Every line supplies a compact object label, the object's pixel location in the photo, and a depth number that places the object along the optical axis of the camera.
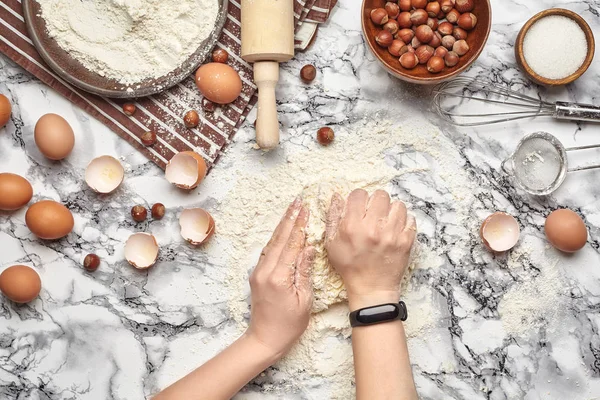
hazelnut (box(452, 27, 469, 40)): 1.38
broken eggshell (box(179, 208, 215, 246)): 1.42
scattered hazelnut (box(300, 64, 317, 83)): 1.44
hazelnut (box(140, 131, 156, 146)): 1.43
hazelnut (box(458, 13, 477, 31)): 1.37
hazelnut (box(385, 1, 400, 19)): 1.39
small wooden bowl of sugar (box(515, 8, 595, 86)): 1.40
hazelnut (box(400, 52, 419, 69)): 1.37
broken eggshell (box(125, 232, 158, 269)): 1.43
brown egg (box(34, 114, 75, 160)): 1.38
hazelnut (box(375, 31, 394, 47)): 1.38
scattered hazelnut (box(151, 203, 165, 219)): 1.44
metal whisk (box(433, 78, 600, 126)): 1.46
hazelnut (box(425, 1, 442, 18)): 1.38
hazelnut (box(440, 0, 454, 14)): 1.38
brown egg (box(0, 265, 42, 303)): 1.38
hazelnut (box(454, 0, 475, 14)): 1.38
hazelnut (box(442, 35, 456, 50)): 1.38
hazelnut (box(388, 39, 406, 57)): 1.38
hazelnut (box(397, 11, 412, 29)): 1.38
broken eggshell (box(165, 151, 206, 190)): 1.41
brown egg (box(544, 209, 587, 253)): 1.39
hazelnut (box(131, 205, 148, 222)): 1.44
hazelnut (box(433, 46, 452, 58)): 1.37
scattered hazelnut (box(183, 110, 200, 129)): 1.43
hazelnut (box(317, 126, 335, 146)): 1.43
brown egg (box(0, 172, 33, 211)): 1.38
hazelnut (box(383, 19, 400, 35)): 1.38
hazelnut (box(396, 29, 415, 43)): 1.38
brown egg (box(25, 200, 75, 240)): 1.38
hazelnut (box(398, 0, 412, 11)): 1.39
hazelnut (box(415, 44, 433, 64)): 1.37
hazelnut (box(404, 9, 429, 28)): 1.38
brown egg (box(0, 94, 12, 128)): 1.39
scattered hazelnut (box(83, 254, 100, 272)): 1.43
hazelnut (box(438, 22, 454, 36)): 1.38
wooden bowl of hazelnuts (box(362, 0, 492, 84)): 1.37
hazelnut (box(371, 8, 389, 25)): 1.38
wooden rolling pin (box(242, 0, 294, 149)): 1.33
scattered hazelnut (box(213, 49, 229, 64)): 1.43
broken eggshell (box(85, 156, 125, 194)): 1.43
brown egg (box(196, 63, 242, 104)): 1.39
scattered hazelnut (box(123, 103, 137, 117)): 1.43
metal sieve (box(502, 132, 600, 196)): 1.43
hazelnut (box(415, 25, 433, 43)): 1.37
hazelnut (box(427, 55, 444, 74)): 1.36
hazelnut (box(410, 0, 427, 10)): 1.38
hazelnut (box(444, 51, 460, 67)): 1.36
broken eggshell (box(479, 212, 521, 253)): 1.42
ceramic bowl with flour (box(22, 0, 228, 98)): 1.37
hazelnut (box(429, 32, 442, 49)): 1.39
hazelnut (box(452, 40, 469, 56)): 1.37
